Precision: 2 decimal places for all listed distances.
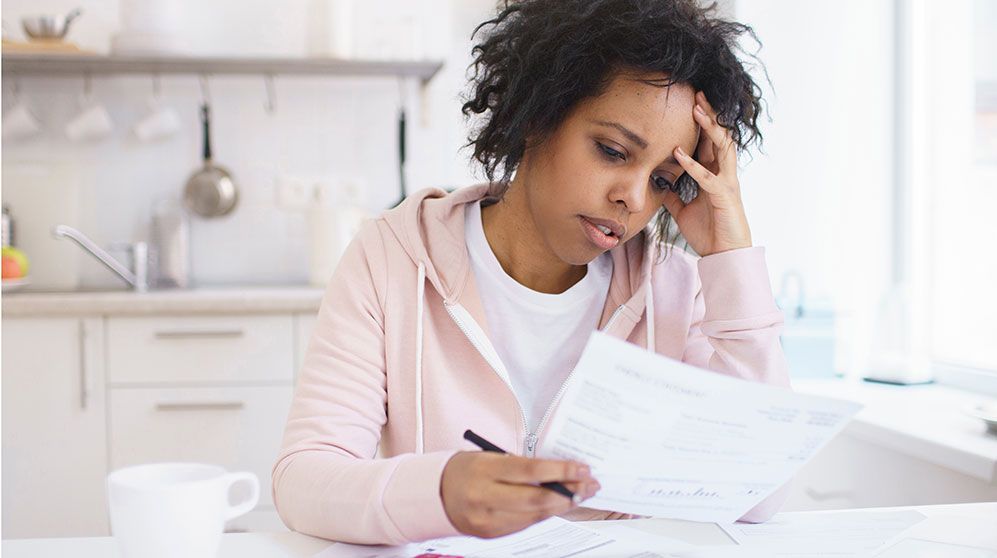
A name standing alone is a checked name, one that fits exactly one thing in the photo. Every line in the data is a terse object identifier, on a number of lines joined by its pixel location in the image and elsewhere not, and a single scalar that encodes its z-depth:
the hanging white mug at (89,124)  2.42
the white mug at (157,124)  2.45
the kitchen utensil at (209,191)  2.50
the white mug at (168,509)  0.55
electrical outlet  2.59
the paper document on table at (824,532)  0.71
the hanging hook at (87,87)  2.51
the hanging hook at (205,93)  2.54
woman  0.91
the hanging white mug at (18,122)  2.42
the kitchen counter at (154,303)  1.99
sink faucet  2.30
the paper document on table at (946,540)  0.71
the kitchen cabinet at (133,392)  2.02
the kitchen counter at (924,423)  1.18
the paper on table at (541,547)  0.68
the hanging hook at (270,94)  2.56
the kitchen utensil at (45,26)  2.31
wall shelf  2.30
